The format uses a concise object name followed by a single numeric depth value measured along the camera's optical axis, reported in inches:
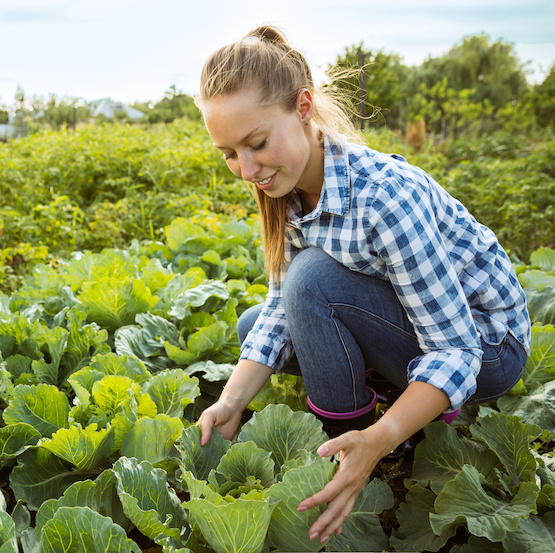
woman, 46.6
